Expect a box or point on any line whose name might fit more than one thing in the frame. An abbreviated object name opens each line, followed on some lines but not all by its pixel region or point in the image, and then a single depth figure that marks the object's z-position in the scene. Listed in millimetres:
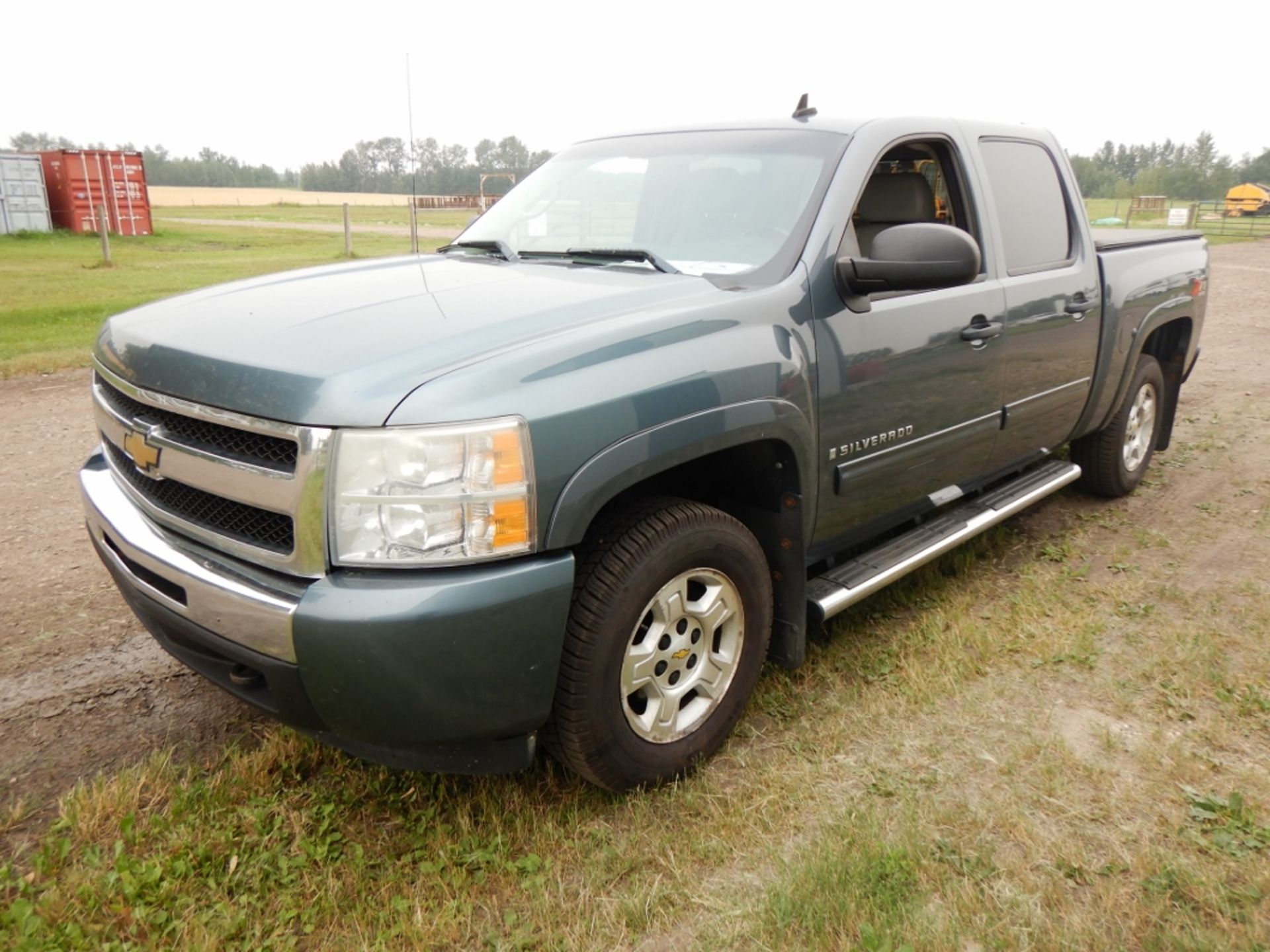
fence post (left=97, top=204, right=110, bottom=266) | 16000
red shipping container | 24297
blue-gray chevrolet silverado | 2092
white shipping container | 22750
